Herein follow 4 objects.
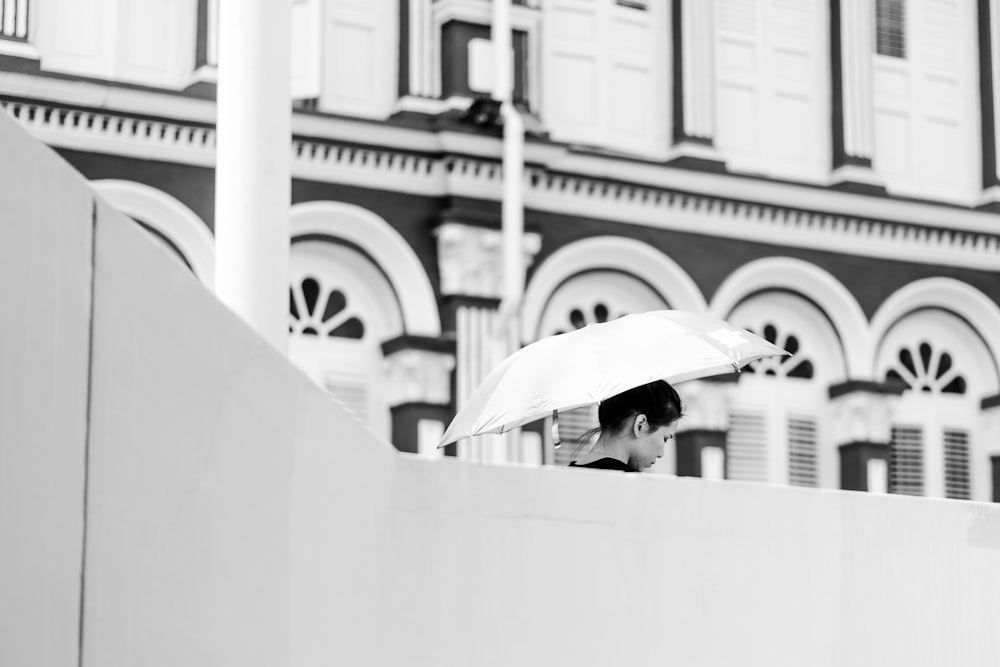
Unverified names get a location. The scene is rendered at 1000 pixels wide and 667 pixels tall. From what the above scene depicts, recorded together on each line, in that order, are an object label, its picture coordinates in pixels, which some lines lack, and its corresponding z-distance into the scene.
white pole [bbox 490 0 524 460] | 20.85
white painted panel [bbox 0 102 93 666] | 4.37
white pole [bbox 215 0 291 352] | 9.10
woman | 7.52
